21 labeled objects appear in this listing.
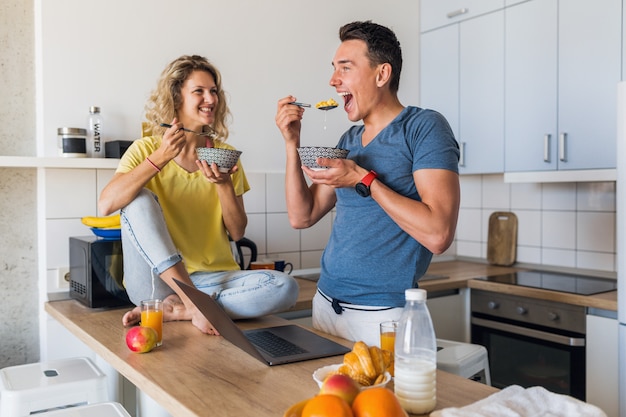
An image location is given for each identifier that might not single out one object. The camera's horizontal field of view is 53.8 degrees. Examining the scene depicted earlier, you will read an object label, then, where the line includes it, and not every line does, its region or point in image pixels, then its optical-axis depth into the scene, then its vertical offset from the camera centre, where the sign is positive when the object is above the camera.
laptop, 1.49 -0.39
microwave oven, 2.22 -0.28
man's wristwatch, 1.58 +0.03
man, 1.57 +0.02
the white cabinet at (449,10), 3.10 +0.97
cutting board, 3.29 -0.24
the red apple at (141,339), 1.57 -0.37
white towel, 1.06 -0.37
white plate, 1.12 -0.34
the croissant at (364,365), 1.13 -0.32
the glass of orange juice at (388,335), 1.29 -0.29
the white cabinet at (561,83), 2.58 +0.50
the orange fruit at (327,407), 0.92 -0.32
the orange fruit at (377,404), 0.93 -0.32
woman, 1.95 -0.06
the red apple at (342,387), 0.99 -0.31
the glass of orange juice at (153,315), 1.68 -0.33
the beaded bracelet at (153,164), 1.96 +0.10
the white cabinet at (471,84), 3.05 +0.58
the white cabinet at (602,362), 2.33 -0.64
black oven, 2.46 -0.62
